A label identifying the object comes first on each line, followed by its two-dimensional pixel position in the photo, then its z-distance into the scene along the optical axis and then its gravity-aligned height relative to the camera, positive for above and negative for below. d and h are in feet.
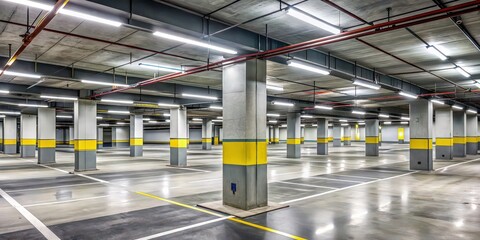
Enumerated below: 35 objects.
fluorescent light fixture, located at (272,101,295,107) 64.64 +5.12
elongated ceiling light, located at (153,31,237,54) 22.39 +6.42
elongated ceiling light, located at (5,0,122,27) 16.09 +6.45
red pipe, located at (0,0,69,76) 16.10 +6.04
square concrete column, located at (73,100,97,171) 58.95 -0.86
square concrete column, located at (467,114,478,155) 100.75 -1.52
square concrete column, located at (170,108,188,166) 70.13 -2.34
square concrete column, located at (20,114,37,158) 94.02 -1.99
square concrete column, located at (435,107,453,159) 80.79 -0.97
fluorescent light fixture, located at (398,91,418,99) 50.55 +5.47
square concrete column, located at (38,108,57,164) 75.77 -1.58
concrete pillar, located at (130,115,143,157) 98.67 -2.08
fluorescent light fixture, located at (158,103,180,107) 66.32 +4.92
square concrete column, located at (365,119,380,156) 101.28 -2.86
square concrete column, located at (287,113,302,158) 91.04 -1.93
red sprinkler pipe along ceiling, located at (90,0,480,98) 16.83 +6.11
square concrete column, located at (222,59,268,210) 28.04 -0.69
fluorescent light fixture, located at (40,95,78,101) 53.42 +5.36
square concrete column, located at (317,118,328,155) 104.84 -2.63
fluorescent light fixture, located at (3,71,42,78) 34.28 +5.92
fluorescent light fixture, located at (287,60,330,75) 30.73 +6.18
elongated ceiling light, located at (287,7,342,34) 19.03 +6.88
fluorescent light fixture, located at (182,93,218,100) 52.35 +5.57
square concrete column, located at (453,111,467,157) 90.84 -1.64
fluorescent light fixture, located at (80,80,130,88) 40.59 +5.83
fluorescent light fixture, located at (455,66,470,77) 38.72 +7.18
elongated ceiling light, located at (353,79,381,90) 40.31 +5.81
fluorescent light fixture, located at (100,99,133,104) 55.52 +4.88
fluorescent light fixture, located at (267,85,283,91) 49.42 +6.38
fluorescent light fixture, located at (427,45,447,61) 31.43 +7.71
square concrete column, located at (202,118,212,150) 139.44 -2.49
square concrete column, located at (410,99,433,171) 58.64 -1.24
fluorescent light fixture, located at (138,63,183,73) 39.07 +7.61
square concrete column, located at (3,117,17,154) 107.65 -2.25
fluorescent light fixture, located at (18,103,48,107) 66.75 +5.06
